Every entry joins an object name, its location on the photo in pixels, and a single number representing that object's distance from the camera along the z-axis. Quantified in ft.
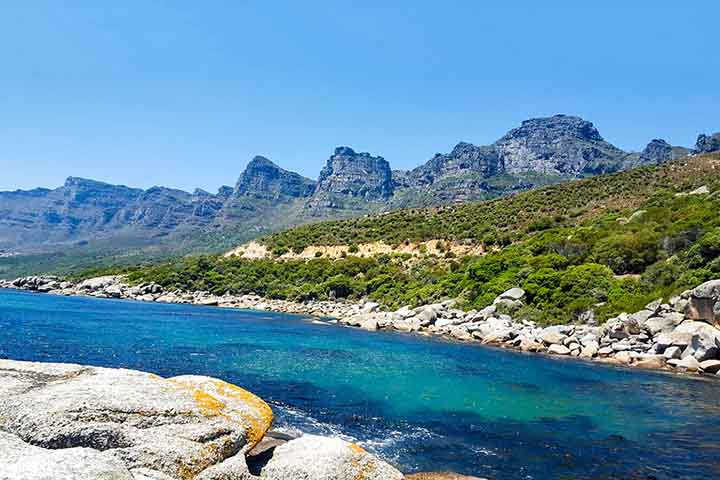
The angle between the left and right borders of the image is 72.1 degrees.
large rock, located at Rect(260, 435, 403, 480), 29.04
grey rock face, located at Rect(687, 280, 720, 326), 104.00
